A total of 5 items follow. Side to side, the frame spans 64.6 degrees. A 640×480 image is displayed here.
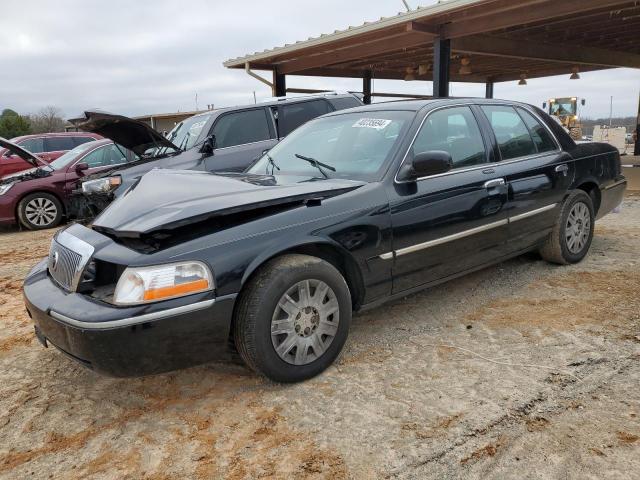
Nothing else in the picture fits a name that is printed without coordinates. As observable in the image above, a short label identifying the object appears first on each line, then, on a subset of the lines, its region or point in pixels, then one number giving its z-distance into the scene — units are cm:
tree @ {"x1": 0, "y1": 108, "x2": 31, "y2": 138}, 3509
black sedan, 244
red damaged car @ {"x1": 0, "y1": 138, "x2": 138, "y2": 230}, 850
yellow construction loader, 2954
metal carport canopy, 900
